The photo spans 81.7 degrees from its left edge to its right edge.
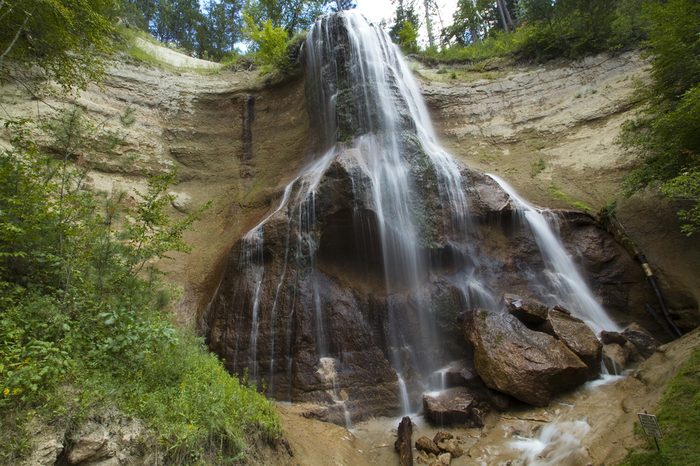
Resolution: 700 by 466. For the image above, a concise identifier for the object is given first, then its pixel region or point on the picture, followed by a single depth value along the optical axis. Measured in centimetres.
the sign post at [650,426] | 403
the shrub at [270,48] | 1700
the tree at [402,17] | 2738
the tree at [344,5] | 2769
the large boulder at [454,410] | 705
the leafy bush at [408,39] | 2112
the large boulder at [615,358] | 771
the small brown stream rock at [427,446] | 637
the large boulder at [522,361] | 711
